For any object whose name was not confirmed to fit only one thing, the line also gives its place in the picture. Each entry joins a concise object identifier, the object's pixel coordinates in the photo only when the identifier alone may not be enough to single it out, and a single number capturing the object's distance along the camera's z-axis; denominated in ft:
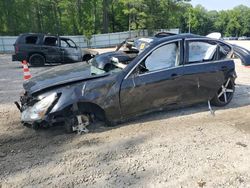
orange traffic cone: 18.55
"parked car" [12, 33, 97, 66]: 32.39
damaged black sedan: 11.00
